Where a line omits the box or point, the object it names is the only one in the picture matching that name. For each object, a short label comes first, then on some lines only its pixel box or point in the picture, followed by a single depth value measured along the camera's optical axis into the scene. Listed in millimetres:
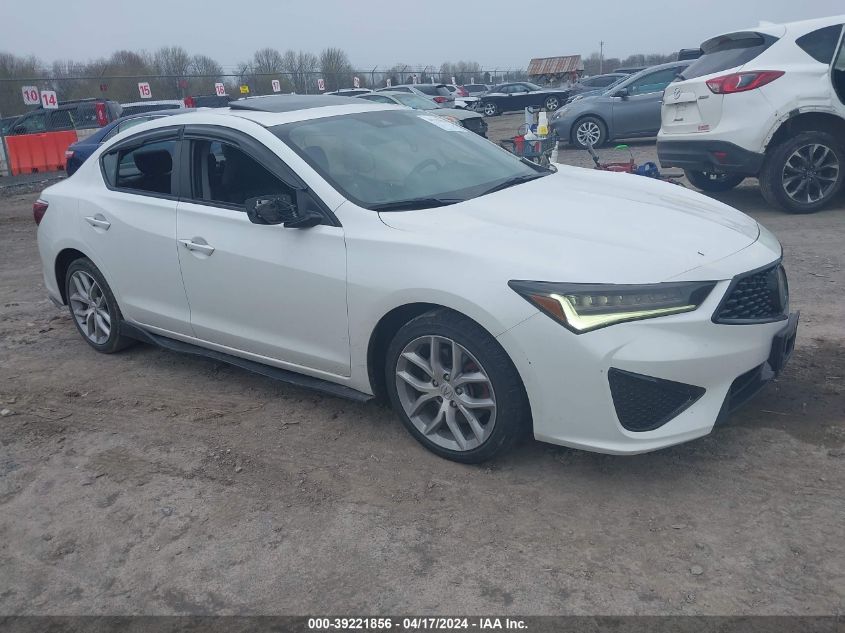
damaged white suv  7645
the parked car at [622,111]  15195
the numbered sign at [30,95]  20619
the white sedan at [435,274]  3137
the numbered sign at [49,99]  19359
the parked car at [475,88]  51806
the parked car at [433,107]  15734
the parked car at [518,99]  34531
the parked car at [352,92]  23767
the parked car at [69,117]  20016
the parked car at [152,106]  19469
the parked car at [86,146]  12648
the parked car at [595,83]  36153
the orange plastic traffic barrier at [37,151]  18281
